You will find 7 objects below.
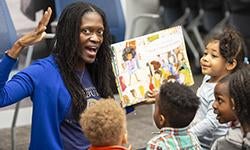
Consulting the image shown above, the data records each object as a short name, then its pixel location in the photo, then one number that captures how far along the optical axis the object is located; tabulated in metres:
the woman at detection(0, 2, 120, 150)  2.89
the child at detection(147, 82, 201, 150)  2.62
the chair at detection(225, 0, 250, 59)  7.29
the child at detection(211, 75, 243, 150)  2.73
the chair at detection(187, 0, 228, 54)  7.91
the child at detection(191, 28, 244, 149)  3.30
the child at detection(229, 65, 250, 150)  2.64
